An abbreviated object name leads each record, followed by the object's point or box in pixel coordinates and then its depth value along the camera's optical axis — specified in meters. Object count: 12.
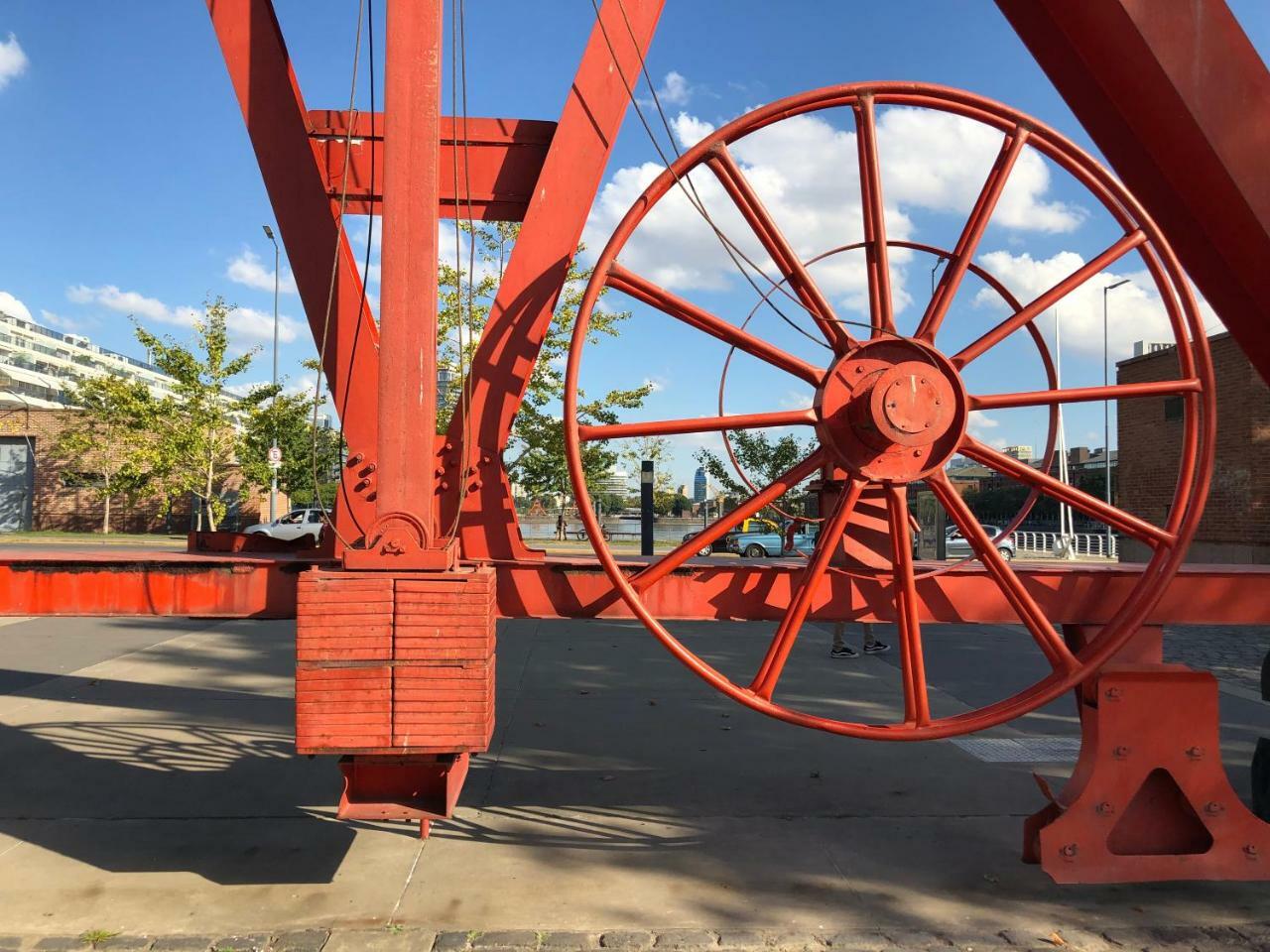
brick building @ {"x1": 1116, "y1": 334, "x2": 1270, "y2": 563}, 15.92
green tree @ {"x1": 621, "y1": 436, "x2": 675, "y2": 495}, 30.52
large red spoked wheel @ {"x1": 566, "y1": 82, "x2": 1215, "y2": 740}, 3.13
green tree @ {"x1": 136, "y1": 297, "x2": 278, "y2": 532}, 26.88
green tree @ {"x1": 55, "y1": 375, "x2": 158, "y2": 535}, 27.69
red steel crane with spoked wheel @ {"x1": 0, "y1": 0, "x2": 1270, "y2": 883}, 2.92
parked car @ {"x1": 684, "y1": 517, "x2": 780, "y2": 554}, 13.58
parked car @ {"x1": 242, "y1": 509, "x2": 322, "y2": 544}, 25.36
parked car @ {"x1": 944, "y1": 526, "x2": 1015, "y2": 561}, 17.86
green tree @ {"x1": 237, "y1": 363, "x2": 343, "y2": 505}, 27.31
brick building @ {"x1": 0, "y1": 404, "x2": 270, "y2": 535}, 32.97
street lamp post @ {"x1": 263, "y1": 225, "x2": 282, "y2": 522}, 27.05
